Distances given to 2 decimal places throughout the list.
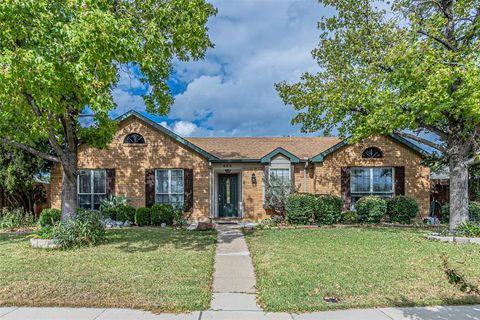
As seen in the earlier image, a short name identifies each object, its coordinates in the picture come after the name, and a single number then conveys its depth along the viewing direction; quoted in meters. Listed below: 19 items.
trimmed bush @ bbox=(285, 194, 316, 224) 13.82
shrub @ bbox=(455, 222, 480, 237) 10.06
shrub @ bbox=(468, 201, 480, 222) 13.86
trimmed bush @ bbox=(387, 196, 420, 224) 14.49
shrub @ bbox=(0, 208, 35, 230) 13.75
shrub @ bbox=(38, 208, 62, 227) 13.43
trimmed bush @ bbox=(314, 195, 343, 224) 13.98
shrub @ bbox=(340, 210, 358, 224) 14.57
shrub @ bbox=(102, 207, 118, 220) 14.45
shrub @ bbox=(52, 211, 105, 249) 8.85
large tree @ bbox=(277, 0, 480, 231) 9.42
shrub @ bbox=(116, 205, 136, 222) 14.30
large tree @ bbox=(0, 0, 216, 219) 6.54
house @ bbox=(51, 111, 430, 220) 15.47
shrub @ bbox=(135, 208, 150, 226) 14.21
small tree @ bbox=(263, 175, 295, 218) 14.98
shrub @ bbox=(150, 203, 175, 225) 14.19
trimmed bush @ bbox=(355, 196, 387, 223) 14.30
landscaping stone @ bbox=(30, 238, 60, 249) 8.90
